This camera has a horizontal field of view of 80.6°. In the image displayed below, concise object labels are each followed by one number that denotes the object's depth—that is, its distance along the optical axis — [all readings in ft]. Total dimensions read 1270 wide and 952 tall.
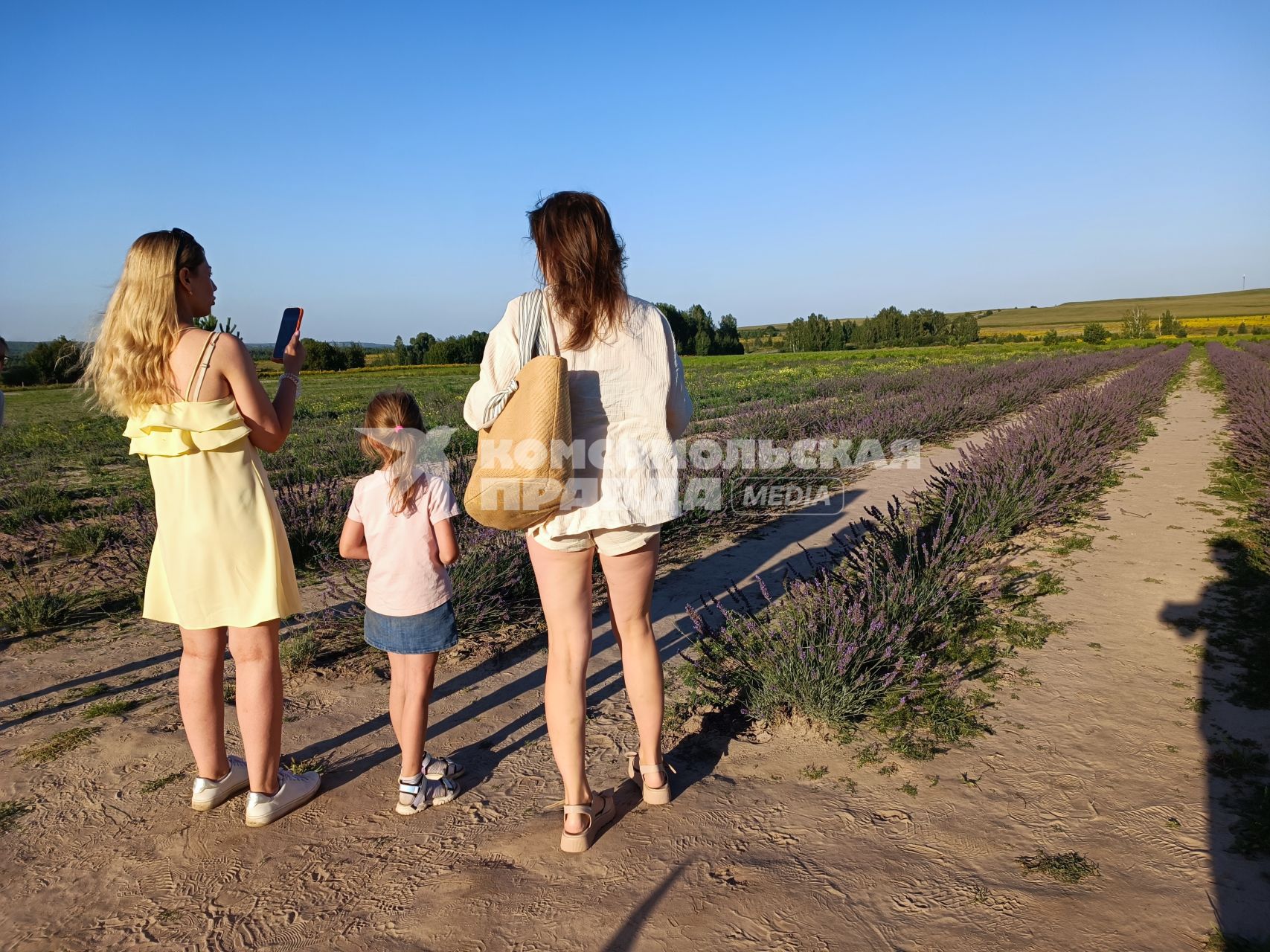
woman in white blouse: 6.29
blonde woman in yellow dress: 6.79
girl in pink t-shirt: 7.82
